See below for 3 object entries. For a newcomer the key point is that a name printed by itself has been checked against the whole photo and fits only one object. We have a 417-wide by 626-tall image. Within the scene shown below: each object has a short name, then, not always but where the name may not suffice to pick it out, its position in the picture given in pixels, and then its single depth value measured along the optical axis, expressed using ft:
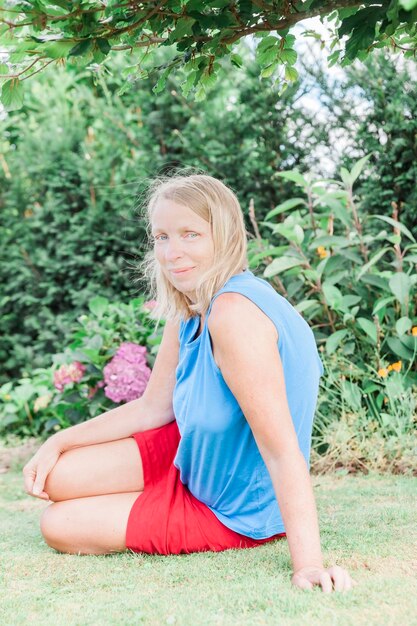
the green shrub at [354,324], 12.25
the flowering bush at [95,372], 14.17
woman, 6.97
